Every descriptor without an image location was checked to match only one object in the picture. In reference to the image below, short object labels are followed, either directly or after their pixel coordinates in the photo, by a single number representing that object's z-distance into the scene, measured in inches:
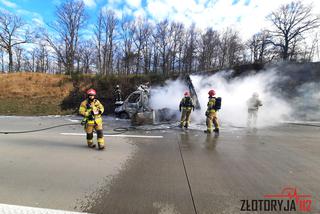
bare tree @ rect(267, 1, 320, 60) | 1336.4
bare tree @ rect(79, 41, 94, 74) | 1541.8
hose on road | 301.3
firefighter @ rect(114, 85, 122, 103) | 629.9
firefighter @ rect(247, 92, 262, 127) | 382.0
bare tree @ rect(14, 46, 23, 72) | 1556.7
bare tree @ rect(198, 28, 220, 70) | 1621.6
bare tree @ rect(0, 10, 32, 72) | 1376.2
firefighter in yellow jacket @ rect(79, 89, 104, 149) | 202.7
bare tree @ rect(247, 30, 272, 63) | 1461.6
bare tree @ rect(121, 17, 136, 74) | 1439.5
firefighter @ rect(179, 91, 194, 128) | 345.4
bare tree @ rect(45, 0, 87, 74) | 1378.0
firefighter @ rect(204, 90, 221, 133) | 300.7
